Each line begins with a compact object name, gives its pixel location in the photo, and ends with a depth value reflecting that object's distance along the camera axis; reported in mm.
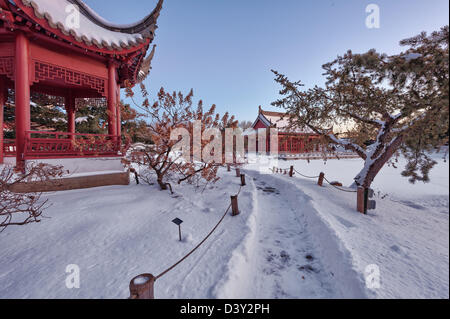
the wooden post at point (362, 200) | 4789
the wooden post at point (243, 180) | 8120
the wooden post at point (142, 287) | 1654
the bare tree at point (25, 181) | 3067
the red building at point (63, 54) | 5066
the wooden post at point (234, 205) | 4684
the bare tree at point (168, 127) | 5621
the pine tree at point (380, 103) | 2684
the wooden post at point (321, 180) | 8234
